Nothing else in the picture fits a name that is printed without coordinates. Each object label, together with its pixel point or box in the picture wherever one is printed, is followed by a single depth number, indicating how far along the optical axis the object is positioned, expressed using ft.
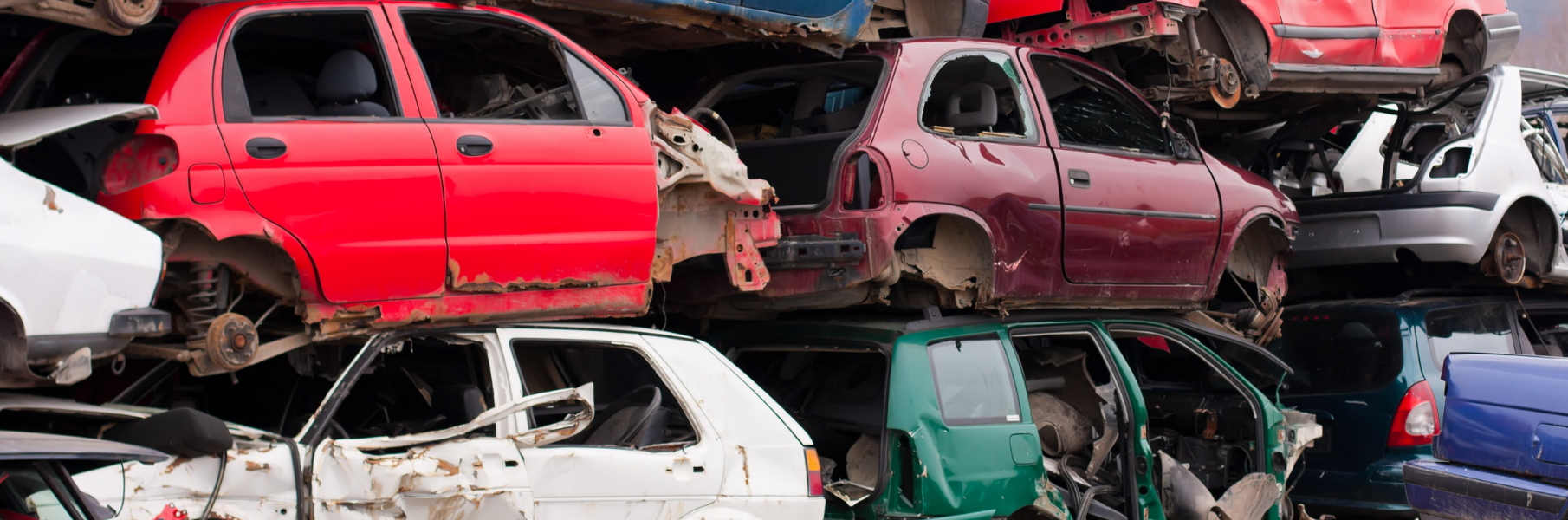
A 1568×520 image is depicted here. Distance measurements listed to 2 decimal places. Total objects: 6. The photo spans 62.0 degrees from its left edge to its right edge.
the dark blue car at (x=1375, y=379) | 22.07
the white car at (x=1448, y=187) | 27.12
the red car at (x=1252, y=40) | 24.93
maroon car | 19.01
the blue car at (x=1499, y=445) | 17.07
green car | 17.25
